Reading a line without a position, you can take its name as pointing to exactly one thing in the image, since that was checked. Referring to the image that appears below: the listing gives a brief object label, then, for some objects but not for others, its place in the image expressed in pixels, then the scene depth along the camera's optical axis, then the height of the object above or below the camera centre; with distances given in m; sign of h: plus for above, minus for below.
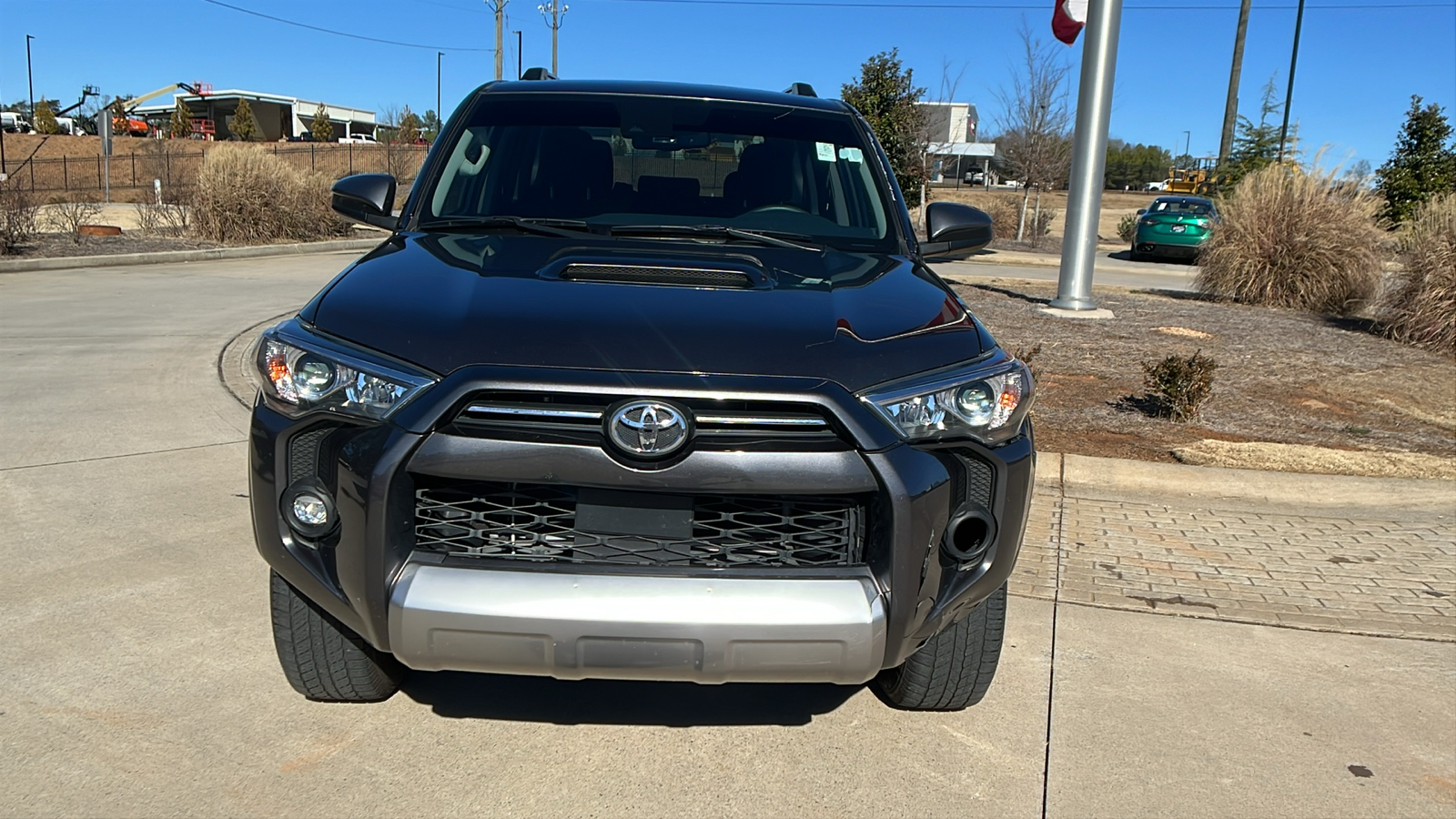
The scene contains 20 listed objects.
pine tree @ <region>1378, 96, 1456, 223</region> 22.69 +1.37
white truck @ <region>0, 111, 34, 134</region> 69.01 +2.18
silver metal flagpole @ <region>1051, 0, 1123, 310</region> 11.66 +0.57
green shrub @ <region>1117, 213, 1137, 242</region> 29.64 -0.25
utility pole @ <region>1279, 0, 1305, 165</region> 37.44 +5.38
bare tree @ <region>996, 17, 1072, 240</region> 26.09 +1.58
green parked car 22.69 -0.15
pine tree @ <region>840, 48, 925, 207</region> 22.03 +1.92
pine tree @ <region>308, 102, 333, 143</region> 67.88 +2.78
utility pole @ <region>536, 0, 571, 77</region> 48.16 +6.90
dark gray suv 2.55 -0.62
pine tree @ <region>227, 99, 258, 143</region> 62.03 +2.45
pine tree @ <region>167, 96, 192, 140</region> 65.00 +2.39
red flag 12.11 +2.01
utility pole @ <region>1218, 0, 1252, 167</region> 33.53 +3.21
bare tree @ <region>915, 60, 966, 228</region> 25.28 +1.78
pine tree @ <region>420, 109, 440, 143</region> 65.85 +3.75
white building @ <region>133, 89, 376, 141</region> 81.19 +4.21
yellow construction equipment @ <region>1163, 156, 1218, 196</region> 39.20 +1.64
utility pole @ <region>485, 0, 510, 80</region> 37.25 +4.81
